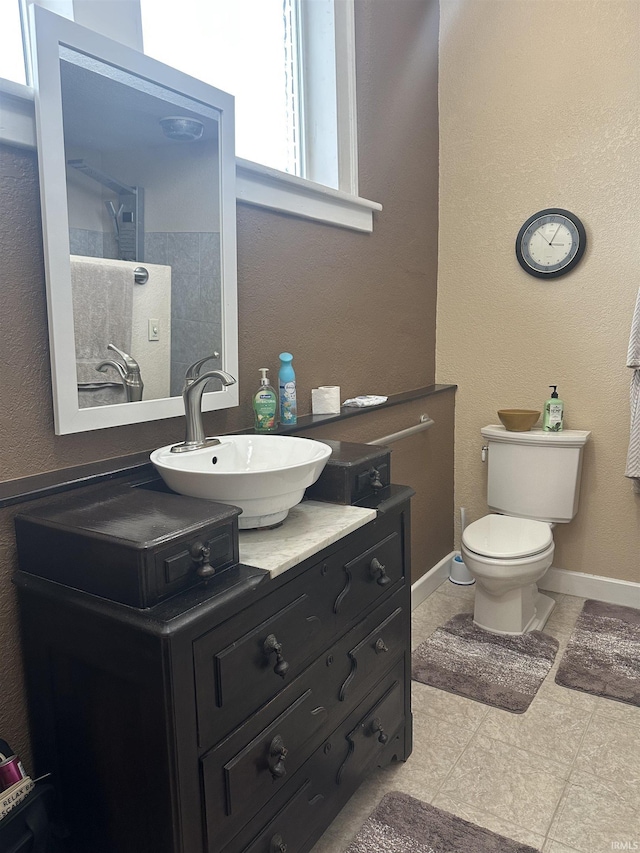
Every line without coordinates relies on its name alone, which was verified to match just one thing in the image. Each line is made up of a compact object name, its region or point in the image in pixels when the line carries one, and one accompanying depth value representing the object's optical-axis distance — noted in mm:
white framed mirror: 1334
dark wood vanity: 1065
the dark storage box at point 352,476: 1620
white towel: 2490
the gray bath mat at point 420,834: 1575
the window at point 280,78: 1786
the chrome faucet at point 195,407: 1554
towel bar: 2501
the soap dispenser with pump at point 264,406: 1891
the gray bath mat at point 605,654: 2232
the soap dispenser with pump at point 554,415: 2805
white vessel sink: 1296
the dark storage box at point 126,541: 1062
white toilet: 2475
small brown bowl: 2803
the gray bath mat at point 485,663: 2230
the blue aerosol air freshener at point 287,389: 2014
